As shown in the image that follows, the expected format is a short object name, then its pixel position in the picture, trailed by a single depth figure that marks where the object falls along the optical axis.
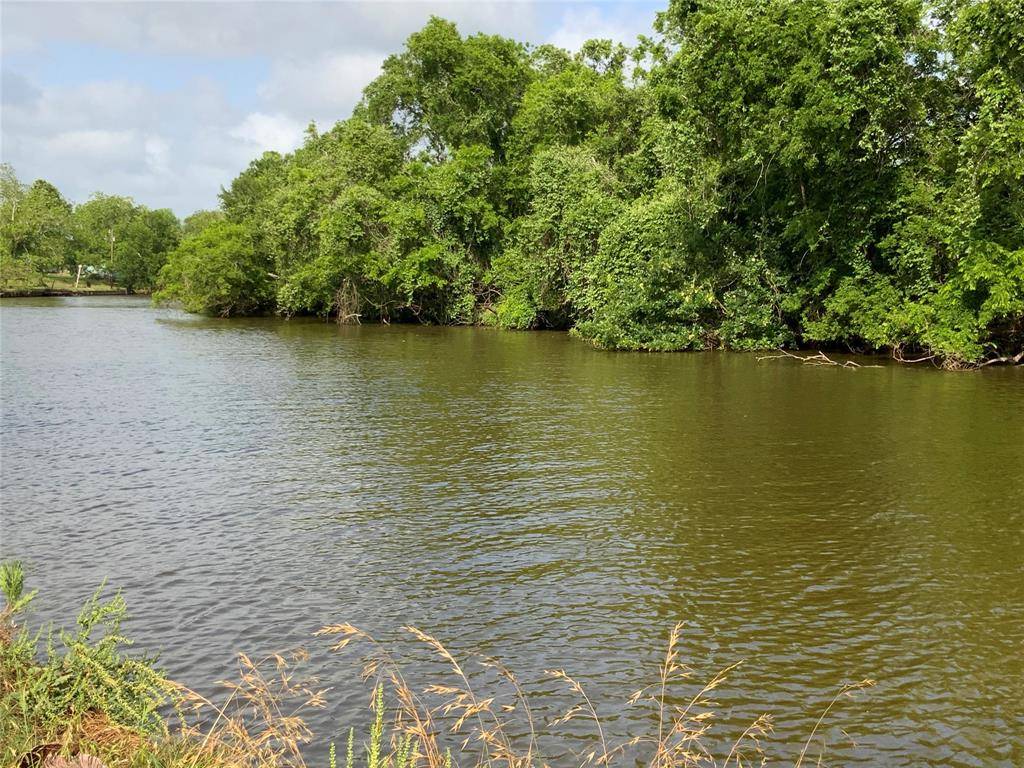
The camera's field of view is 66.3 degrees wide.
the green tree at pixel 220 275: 68.69
